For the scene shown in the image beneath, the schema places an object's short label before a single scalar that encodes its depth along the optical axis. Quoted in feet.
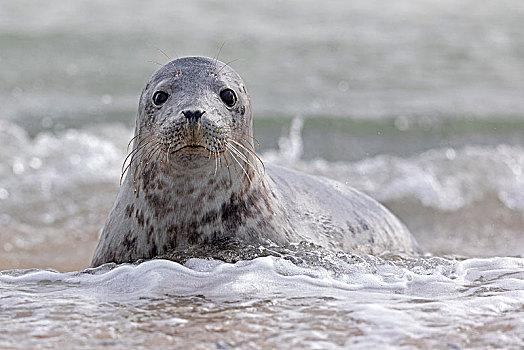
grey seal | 23.52
